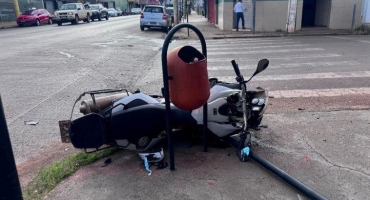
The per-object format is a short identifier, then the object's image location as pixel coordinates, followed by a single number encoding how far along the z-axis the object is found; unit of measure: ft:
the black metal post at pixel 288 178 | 8.95
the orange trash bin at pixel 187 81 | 9.75
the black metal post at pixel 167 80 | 9.80
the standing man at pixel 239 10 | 61.24
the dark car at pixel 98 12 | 121.21
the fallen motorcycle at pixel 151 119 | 10.68
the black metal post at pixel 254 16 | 60.39
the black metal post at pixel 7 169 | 5.83
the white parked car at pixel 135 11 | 228.22
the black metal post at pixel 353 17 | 58.97
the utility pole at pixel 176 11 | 76.07
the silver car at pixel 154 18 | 73.26
